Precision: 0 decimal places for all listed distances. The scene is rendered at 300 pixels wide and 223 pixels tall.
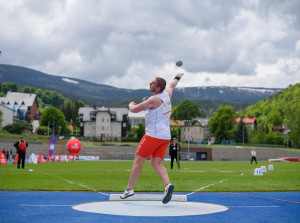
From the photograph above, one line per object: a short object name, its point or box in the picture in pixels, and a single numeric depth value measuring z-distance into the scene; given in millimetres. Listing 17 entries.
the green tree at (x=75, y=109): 186762
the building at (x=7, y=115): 115906
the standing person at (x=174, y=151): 25953
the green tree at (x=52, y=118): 133375
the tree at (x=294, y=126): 113750
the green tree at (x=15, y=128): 94812
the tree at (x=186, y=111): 155375
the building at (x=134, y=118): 158875
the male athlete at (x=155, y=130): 7578
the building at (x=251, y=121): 194000
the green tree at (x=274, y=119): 161125
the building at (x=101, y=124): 125062
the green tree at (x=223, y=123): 124938
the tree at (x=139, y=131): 111150
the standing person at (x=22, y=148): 24248
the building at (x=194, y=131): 156250
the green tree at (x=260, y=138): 130375
